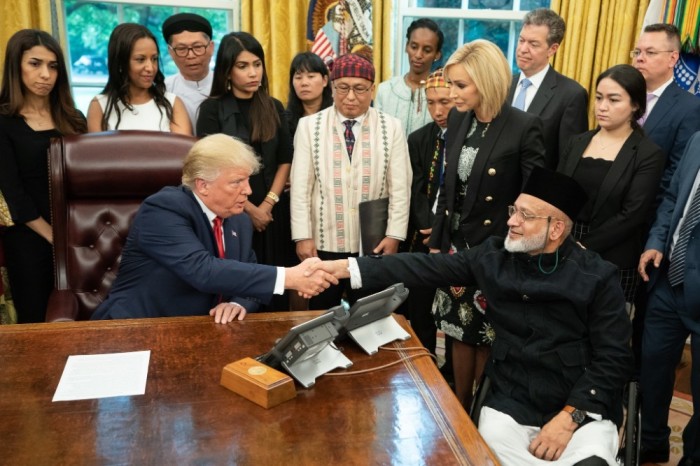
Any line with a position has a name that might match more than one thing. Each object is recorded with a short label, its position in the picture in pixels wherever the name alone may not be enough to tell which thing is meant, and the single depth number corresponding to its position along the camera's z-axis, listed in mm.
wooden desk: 1361
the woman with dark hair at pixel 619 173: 2602
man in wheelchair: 1892
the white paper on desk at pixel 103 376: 1596
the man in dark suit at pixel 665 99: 2941
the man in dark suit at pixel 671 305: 2398
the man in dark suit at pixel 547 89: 3248
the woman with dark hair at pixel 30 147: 2787
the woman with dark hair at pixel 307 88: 3402
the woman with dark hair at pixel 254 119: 3057
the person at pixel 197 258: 2148
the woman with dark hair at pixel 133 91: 2975
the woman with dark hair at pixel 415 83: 3635
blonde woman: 2551
